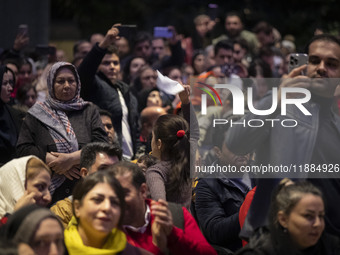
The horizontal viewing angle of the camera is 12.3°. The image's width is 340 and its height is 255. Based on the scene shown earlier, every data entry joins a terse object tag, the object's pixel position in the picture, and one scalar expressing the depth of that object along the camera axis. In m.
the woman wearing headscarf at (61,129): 12.15
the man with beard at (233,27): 25.88
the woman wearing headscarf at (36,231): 7.91
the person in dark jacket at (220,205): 11.08
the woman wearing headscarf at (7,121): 14.40
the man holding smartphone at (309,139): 8.87
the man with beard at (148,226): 9.13
